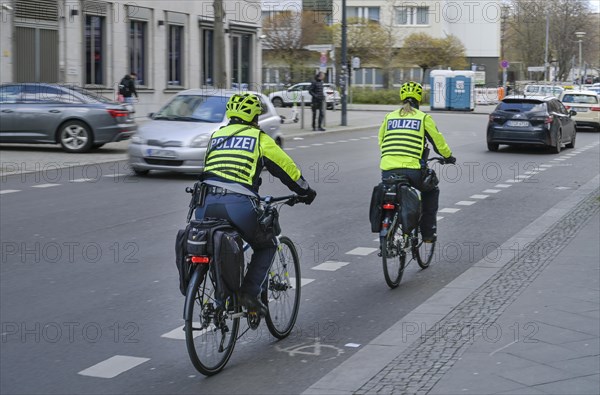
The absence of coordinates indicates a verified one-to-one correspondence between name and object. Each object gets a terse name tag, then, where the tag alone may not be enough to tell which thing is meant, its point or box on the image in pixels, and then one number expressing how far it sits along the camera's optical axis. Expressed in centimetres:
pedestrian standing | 3178
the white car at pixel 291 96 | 5328
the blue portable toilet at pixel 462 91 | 5360
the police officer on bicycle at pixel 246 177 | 604
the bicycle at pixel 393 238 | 855
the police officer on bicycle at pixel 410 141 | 891
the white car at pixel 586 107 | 3744
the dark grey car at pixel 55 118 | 2175
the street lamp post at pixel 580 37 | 8400
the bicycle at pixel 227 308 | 577
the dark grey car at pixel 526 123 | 2552
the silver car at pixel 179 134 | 1722
